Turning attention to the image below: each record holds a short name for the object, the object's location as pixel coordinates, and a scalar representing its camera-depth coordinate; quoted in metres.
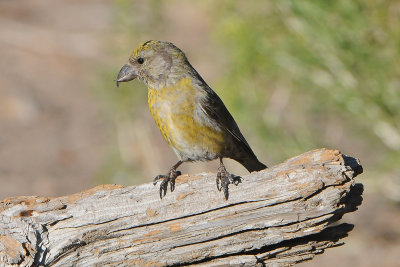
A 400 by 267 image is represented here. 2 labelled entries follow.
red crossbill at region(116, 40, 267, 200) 11.62
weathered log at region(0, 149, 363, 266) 9.27
